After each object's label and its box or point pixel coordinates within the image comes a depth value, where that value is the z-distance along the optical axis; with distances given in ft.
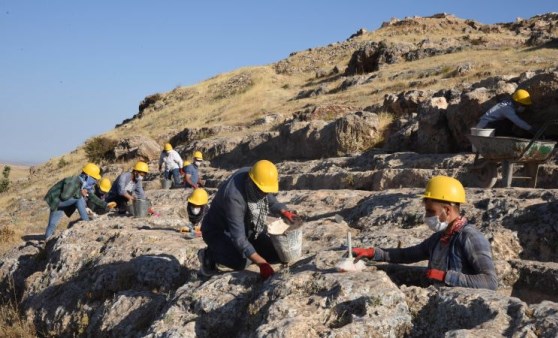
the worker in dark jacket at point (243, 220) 16.52
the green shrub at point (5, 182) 105.09
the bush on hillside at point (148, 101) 174.81
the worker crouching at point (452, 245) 13.74
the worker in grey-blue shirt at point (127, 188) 34.60
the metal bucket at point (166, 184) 51.79
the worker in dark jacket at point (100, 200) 35.34
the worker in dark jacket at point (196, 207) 29.32
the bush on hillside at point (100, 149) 97.30
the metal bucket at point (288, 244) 17.24
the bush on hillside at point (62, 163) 114.01
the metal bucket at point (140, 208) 31.60
